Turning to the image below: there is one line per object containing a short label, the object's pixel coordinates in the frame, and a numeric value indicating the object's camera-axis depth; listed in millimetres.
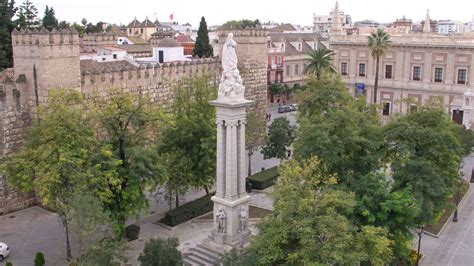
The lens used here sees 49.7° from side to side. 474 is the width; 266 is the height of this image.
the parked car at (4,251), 24469
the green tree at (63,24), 76812
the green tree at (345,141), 22547
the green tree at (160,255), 18984
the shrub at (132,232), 26672
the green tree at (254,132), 35791
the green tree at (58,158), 22906
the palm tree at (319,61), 49281
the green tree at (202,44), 64438
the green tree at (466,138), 34719
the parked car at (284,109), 65625
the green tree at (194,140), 28250
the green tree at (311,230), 17359
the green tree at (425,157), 22594
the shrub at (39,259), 22797
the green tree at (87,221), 19500
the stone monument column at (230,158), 22078
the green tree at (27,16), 48731
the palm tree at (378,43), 50719
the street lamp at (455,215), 30034
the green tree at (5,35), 43622
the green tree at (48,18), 63250
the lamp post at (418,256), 23392
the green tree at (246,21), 127488
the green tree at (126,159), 23703
